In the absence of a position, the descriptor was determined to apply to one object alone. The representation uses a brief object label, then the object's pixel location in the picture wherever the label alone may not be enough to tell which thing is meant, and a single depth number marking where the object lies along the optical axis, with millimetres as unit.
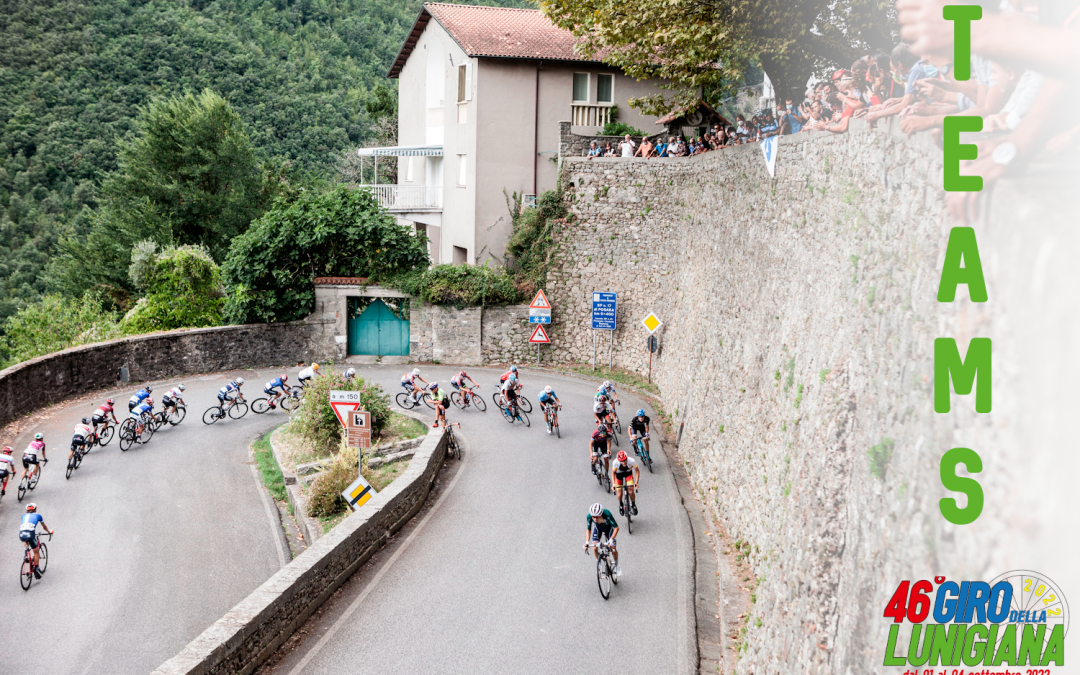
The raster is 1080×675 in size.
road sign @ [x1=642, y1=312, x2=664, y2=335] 26188
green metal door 32031
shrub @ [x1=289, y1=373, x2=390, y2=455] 21016
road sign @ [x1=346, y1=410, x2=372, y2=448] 16294
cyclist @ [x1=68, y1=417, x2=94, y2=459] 19547
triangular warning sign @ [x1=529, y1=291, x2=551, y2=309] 30109
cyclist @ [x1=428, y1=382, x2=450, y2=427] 20394
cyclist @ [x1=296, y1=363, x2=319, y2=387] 24778
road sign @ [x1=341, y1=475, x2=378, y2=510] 15297
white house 31547
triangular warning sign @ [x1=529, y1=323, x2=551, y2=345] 29250
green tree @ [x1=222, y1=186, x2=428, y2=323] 30656
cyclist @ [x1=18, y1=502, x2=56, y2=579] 14086
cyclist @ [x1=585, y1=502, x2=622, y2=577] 12291
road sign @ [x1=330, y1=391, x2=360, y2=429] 16688
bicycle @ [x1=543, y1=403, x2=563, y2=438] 21609
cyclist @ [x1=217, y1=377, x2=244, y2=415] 24438
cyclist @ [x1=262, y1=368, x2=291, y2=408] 25562
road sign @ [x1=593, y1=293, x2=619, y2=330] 29500
